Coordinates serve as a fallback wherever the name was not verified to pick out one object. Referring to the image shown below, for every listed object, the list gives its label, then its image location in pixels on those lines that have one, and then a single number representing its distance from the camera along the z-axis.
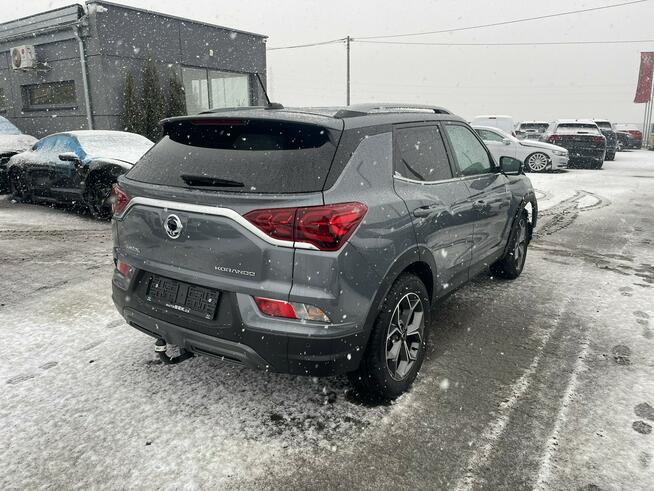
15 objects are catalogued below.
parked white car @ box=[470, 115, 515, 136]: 21.25
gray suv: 2.33
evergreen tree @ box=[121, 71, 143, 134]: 15.55
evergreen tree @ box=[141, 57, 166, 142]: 15.80
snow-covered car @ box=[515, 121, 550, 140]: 27.32
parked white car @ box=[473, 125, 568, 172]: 16.22
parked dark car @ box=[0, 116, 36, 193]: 10.61
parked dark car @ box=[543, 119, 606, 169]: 18.44
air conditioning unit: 16.73
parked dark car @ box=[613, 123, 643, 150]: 31.48
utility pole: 37.09
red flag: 38.06
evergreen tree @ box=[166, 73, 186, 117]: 16.78
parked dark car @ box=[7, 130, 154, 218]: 7.91
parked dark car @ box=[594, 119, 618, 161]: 21.86
